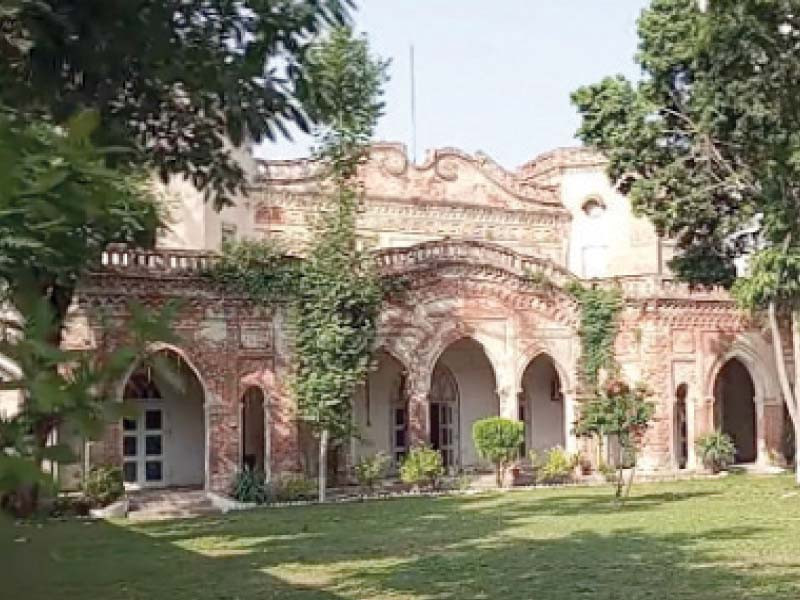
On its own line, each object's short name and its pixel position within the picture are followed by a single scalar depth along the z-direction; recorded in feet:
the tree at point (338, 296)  66.13
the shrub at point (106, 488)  57.62
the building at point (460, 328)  66.90
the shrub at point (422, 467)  69.05
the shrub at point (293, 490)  65.20
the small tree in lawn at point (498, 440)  72.38
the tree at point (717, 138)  54.49
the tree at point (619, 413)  62.18
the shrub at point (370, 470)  67.51
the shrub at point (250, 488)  64.23
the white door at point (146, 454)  68.28
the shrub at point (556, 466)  74.33
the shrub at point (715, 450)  78.64
